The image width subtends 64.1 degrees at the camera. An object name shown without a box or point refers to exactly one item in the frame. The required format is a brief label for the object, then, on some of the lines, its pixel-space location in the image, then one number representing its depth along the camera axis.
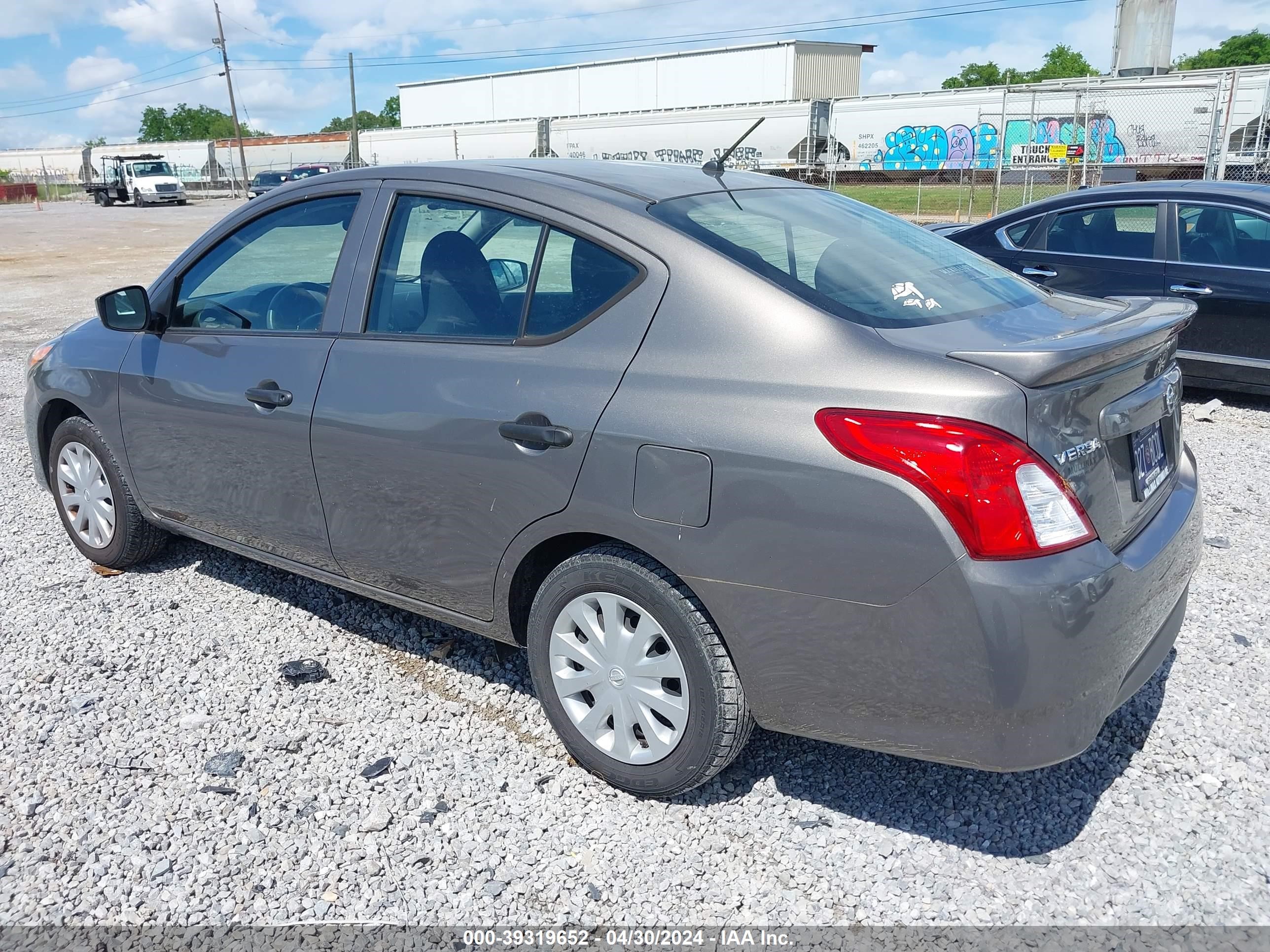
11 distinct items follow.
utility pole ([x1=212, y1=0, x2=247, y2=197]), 58.50
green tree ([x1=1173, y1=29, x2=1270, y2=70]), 83.50
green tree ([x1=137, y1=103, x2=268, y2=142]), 133.62
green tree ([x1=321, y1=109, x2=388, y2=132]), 125.75
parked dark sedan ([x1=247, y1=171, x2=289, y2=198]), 49.33
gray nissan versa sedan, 2.35
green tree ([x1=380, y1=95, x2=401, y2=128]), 126.25
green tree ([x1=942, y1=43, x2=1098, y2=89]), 85.69
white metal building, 51.50
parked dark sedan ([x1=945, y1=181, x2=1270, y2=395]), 7.01
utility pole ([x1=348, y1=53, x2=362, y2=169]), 48.28
